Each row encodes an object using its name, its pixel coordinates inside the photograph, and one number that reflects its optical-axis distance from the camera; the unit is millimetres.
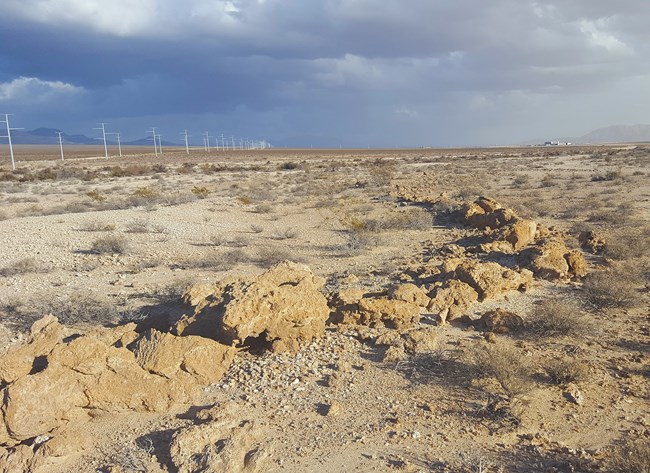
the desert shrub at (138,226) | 14742
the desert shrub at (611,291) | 8211
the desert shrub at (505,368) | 5484
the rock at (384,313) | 7504
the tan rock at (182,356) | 5906
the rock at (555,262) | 9664
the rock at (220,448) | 4523
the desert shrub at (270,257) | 11750
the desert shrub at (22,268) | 10693
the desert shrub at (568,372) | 5828
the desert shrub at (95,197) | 23766
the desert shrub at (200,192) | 24891
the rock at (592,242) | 11703
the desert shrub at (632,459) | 4031
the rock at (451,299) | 7859
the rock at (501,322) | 7309
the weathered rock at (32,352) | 5703
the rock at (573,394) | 5469
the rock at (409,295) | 7867
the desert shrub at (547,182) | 26766
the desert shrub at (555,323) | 7117
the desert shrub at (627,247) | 10859
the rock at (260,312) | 6426
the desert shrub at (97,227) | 14797
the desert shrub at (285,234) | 14609
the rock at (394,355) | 6457
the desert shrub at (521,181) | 28016
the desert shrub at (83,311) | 7922
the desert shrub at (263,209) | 19391
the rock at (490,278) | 8523
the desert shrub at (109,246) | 12375
